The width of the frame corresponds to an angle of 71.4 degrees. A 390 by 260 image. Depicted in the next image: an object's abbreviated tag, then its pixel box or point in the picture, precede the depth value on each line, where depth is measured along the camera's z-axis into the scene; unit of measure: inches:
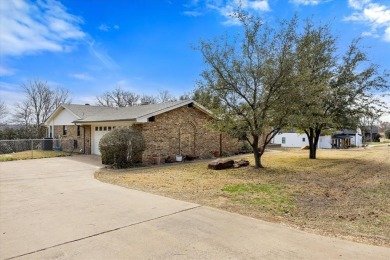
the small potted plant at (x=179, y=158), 683.4
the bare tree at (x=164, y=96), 2089.8
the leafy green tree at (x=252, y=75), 510.0
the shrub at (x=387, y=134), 2716.5
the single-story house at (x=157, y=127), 635.5
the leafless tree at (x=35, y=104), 1477.6
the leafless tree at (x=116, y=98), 2010.3
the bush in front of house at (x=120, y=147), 558.6
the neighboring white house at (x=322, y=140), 1642.5
